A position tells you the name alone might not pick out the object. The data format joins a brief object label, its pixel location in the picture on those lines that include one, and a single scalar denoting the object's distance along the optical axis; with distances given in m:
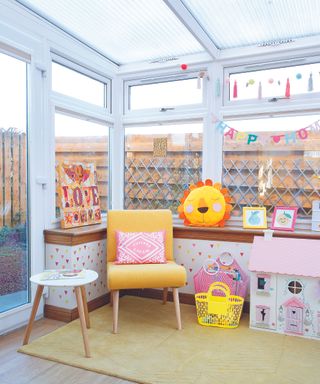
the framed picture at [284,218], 3.03
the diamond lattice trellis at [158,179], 3.59
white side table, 2.20
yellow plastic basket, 2.74
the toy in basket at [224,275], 2.96
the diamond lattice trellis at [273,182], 3.15
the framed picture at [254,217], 3.13
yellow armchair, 2.63
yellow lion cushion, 3.17
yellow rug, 2.03
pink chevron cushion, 2.89
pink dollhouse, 2.57
